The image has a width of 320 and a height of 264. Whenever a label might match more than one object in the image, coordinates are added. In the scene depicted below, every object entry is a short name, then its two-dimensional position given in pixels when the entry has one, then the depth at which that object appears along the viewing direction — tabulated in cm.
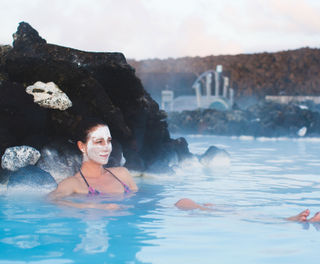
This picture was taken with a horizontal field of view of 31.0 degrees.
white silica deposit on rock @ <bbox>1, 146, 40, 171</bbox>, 723
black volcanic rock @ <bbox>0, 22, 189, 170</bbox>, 784
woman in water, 515
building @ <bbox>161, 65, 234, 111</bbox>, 3022
